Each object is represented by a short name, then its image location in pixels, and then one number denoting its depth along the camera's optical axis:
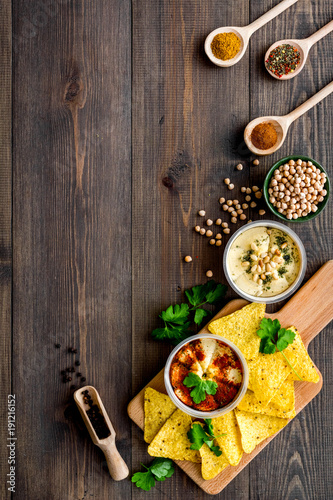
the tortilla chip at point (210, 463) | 0.98
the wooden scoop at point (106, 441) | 1.00
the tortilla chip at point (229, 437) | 0.98
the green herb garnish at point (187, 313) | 1.01
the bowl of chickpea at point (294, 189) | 1.00
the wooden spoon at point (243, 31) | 1.02
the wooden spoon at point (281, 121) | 1.02
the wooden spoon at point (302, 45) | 1.02
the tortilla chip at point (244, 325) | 0.99
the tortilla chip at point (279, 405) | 0.98
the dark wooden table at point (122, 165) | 1.03
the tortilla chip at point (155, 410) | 1.00
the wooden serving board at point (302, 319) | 1.00
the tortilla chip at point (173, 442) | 0.99
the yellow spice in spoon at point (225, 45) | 1.02
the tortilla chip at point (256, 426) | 0.98
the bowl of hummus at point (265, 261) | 1.00
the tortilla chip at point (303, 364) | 0.98
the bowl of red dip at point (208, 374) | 0.98
